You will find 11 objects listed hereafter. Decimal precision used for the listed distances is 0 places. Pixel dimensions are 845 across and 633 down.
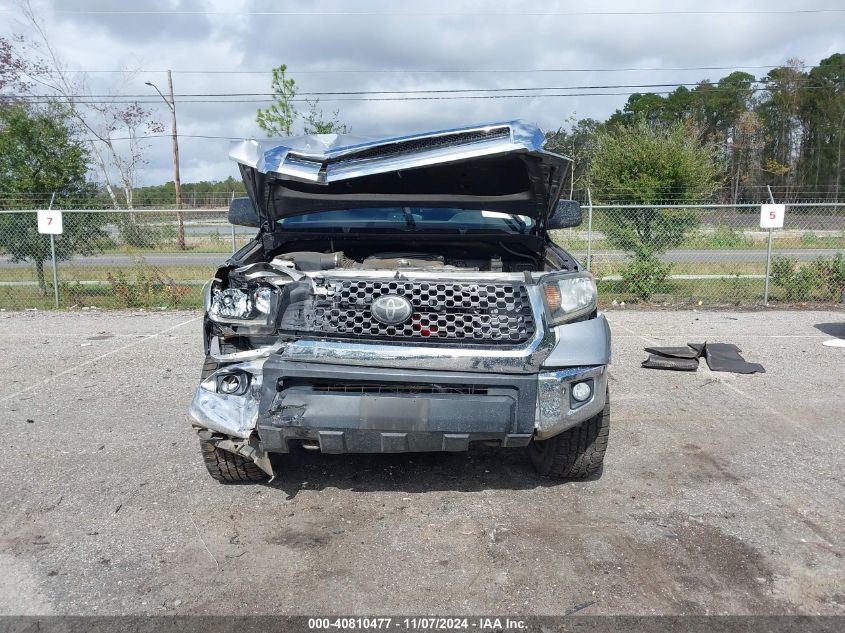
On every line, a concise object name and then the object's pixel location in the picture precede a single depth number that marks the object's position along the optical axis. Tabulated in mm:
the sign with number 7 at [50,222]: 10875
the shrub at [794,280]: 11336
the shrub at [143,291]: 11484
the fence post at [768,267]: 11019
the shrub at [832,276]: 11273
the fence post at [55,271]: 11125
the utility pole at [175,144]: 25130
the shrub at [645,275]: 11398
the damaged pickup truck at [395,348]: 3104
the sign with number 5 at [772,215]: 10445
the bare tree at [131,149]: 25453
